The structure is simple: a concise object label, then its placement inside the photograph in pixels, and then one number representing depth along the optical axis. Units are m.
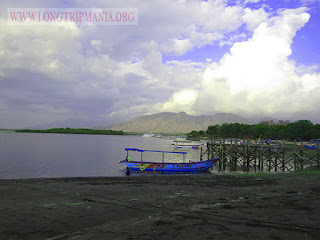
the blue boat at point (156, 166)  35.59
